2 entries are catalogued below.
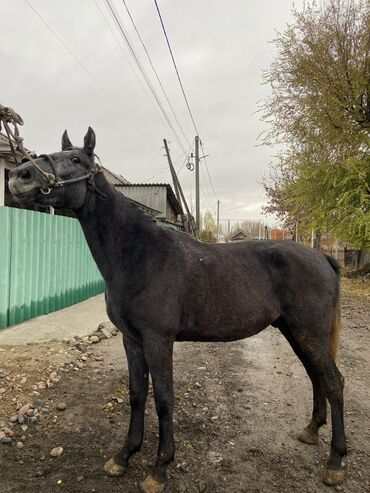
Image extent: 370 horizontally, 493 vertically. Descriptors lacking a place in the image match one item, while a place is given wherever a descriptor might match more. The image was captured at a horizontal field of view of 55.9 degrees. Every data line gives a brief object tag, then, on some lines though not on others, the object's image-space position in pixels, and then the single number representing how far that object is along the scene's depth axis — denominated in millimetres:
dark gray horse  2252
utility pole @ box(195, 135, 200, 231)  25984
